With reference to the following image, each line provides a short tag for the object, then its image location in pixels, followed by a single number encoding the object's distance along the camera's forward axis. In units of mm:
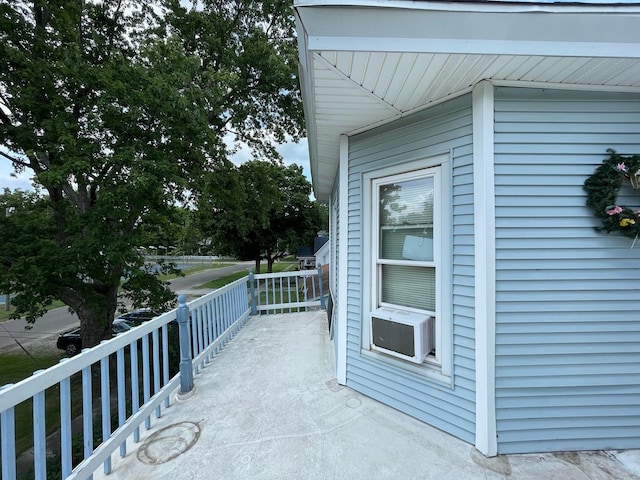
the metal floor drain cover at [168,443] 1819
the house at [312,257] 18969
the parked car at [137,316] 7747
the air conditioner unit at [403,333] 2068
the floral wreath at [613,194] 1712
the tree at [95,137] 5027
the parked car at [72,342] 8359
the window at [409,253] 2074
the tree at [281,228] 15875
